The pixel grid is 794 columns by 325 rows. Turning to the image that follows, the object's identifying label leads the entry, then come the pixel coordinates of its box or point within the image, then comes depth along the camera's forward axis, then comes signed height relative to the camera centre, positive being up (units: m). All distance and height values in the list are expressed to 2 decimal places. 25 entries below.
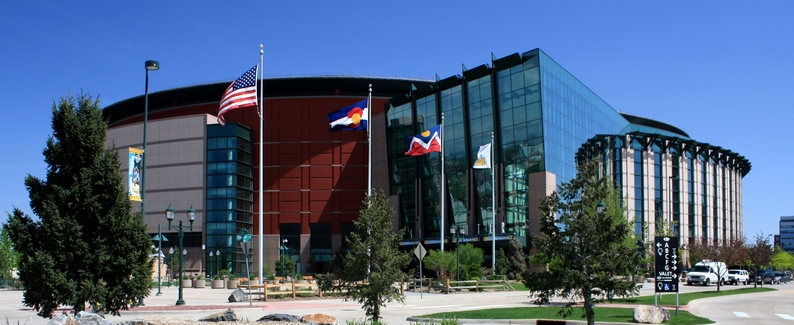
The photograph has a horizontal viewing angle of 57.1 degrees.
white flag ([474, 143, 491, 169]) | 57.97 +4.20
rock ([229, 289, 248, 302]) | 38.12 -4.45
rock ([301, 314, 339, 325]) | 19.72 -2.95
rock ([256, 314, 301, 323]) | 19.03 -2.80
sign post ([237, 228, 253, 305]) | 33.46 -2.28
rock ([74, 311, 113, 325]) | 15.23 -2.27
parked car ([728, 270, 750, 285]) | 67.56 -6.17
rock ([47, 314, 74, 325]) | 14.41 -2.16
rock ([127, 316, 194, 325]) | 16.72 -2.58
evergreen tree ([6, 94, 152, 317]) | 17.05 -0.45
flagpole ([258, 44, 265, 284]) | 43.66 +1.28
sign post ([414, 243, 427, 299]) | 41.84 -2.36
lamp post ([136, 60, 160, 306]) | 33.82 +6.81
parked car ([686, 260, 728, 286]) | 58.81 -5.09
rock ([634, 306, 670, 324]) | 24.02 -3.43
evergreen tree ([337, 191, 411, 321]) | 20.66 -1.44
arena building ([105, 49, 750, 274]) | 77.12 +5.92
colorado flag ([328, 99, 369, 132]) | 47.03 +6.02
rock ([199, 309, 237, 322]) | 18.95 -2.77
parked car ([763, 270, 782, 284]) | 78.06 -7.05
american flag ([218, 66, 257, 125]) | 40.62 +6.58
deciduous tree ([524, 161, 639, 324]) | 18.33 -0.91
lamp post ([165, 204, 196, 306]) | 34.25 -0.25
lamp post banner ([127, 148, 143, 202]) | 31.23 +1.65
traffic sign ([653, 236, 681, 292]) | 26.77 -1.95
